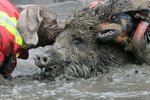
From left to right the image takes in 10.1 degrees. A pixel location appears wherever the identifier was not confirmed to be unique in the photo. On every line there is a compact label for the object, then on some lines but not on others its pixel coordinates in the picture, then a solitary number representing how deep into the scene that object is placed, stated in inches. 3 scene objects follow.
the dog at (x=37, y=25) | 412.0
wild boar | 395.1
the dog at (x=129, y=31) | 403.9
